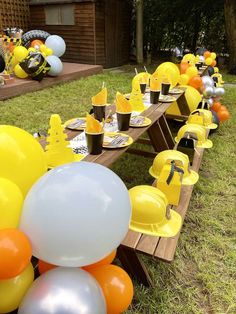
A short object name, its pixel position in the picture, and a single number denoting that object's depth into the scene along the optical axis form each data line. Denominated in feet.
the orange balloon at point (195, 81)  13.92
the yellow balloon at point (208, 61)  18.19
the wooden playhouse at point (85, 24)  28.66
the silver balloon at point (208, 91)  14.10
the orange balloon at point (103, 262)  4.21
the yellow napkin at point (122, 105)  7.06
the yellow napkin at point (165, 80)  10.57
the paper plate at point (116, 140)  6.43
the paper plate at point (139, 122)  7.61
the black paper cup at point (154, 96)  9.46
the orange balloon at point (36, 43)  21.92
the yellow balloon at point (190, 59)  15.76
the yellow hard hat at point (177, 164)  7.48
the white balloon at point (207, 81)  14.32
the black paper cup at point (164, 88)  10.59
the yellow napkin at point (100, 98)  7.15
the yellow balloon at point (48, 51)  21.32
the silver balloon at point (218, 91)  14.52
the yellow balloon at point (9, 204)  3.63
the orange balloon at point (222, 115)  14.64
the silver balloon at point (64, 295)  3.36
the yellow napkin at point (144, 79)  10.52
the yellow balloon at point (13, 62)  20.30
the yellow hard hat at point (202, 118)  11.21
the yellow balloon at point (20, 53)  19.91
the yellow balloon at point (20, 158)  4.12
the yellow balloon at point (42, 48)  21.12
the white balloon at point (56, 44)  22.93
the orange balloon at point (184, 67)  14.82
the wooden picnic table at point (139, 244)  5.18
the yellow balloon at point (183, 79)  13.50
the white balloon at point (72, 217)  3.61
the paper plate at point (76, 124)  7.24
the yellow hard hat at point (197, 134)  9.83
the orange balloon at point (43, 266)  4.04
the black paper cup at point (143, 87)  10.34
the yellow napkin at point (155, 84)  9.31
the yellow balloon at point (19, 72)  20.15
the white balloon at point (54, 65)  21.04
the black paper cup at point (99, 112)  7.18
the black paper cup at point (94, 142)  5.89
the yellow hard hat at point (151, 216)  5.43
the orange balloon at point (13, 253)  3.32
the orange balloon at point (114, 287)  4.13
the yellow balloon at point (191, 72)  14.19
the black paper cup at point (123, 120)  7.13
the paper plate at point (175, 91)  11.33
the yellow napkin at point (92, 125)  5.77
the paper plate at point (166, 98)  10.08
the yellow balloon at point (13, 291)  3.63
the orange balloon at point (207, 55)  19.13
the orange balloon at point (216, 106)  14.70
